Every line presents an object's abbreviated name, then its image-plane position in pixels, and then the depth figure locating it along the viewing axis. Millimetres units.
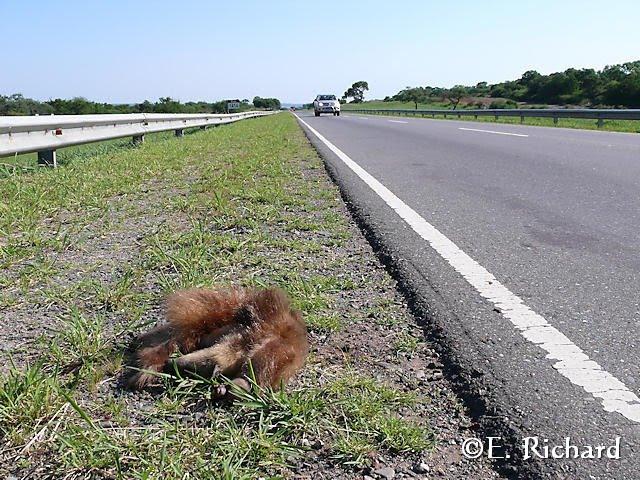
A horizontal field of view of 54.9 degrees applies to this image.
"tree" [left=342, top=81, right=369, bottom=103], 170625
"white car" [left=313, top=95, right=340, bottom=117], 58188
